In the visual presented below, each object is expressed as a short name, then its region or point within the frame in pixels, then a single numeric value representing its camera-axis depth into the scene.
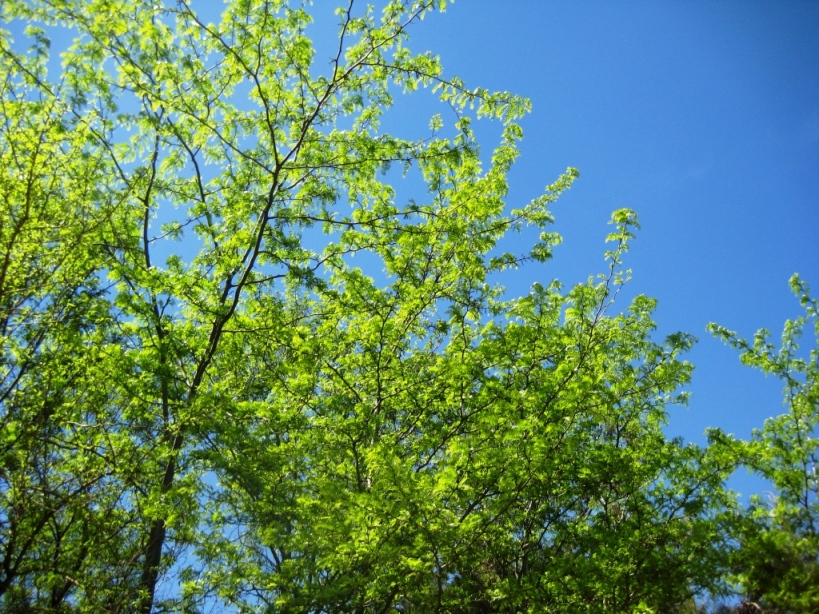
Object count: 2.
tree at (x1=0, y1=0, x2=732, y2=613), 5.61
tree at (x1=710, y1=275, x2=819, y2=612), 5.36
